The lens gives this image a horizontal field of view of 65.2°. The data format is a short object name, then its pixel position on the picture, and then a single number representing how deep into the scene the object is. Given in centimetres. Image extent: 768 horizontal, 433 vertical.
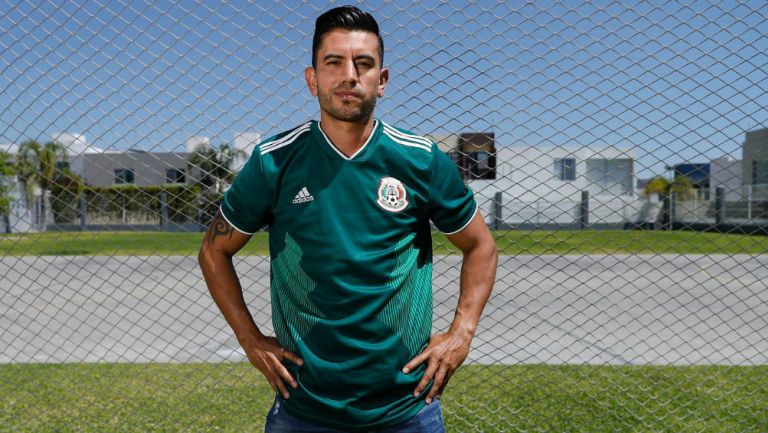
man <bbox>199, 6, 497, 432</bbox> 165
